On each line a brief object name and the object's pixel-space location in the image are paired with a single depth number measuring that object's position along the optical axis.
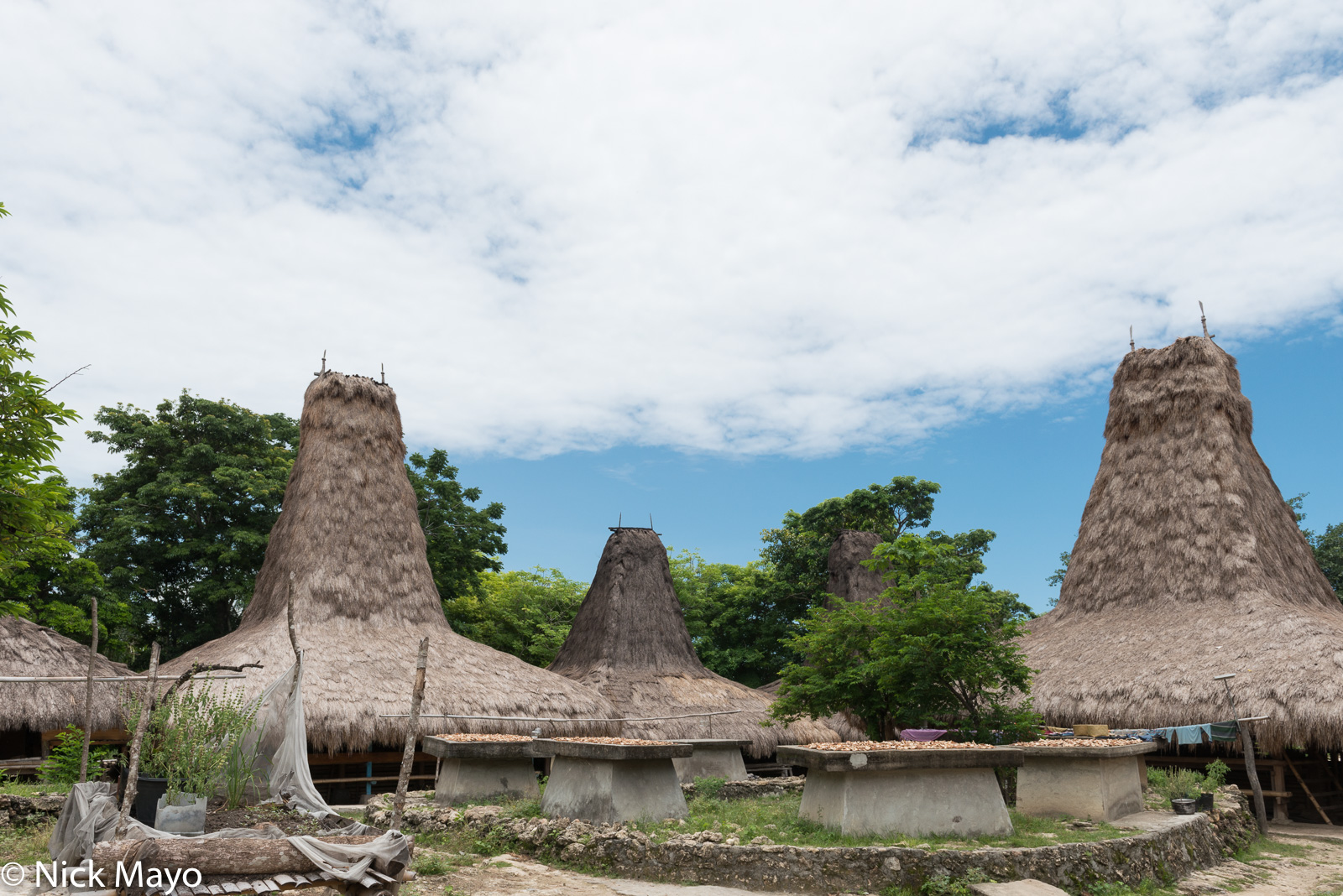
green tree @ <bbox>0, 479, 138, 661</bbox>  19.86
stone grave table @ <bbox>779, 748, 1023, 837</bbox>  8.62
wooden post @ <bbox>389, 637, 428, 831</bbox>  6.97
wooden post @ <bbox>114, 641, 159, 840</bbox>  6.46
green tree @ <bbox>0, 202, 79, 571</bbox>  11.63
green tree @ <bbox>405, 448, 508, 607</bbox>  25.58
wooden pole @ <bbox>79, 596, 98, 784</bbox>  9.56
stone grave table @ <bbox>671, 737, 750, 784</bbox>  15.73
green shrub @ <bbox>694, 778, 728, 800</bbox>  13.16
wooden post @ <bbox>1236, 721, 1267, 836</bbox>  12.88
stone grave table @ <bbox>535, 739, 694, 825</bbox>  9.65
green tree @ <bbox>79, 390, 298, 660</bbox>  22.41
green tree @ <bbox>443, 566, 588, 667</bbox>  27.60
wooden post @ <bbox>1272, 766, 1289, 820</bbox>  14.68
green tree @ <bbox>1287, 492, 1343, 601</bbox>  27.36
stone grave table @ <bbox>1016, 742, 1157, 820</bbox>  10.29
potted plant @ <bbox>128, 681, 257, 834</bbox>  8.16
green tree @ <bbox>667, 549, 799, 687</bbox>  28.45
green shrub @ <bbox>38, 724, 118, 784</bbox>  12.33
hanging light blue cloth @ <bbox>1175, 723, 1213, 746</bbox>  14.28
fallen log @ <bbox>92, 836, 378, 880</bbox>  5.72
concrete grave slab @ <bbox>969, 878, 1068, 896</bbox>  7.34
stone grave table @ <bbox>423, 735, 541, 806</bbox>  11.77
